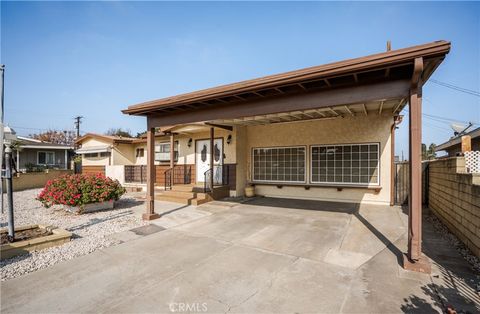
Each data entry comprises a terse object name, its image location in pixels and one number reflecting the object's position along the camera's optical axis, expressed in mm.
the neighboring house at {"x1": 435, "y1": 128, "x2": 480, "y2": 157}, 10250
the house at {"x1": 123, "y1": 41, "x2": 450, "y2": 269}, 3676
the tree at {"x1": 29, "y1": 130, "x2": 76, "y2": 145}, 37156
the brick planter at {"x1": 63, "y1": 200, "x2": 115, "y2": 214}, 7521
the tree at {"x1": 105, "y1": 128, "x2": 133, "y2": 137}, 52550
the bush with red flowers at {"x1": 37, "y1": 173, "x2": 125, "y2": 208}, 7320
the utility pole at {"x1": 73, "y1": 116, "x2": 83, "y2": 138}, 32344
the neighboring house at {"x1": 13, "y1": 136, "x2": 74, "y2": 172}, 20453
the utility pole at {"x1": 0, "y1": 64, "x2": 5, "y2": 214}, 4547
